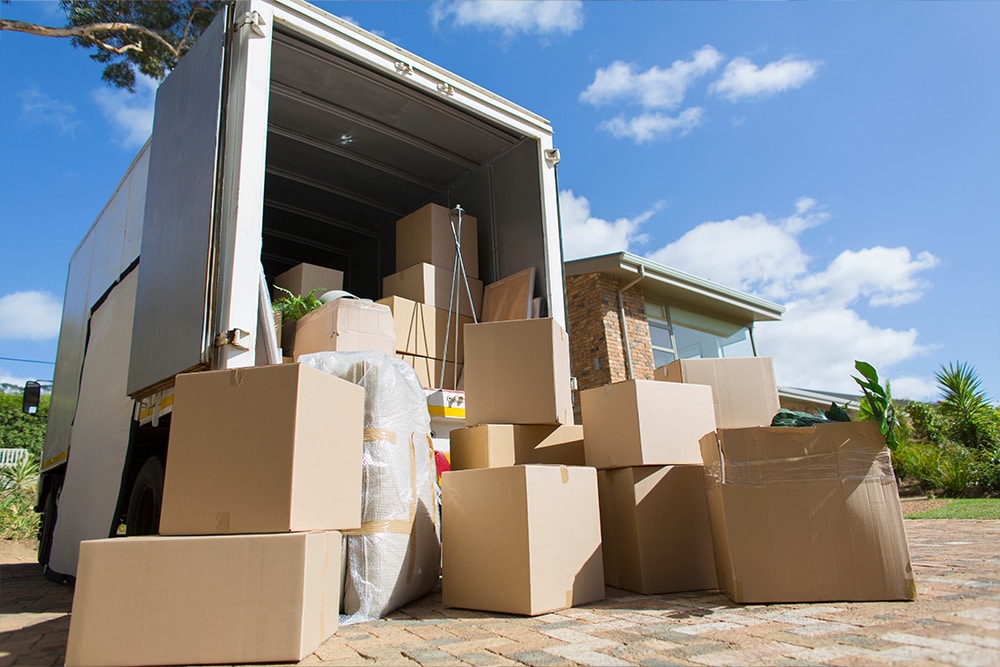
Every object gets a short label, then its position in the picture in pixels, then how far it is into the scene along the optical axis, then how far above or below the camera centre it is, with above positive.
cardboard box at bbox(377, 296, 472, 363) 4.86 +1.27
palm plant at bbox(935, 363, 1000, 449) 10.05 +0.92
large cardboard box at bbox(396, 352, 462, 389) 4.80 +0.93
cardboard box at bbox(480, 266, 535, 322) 4.88 +1.50
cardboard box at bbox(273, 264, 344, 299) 5.22 +1.80
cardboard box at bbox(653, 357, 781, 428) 3.66 +0.53
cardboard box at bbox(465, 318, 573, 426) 3.57 +0.65
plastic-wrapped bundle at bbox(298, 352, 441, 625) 2.62 -0.01
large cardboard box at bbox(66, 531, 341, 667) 1.93 -0.29
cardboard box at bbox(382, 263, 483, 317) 5.25 +1.71
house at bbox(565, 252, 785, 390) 9.24 +2.62
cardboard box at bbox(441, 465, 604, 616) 2.55 -0.21
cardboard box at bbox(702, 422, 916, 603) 2.35 -0.15
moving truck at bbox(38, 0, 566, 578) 3.26 +2.12
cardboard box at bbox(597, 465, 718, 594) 2.91 -0.22
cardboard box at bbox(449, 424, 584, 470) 3.38 +0.24
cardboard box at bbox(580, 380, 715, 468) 3.06 +0.30
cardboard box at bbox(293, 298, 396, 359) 4.10 +1.09
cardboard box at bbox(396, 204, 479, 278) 5.53 +2.21
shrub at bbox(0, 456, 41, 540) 9.17 +0.16
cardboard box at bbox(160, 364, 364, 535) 2.13 +0.16
